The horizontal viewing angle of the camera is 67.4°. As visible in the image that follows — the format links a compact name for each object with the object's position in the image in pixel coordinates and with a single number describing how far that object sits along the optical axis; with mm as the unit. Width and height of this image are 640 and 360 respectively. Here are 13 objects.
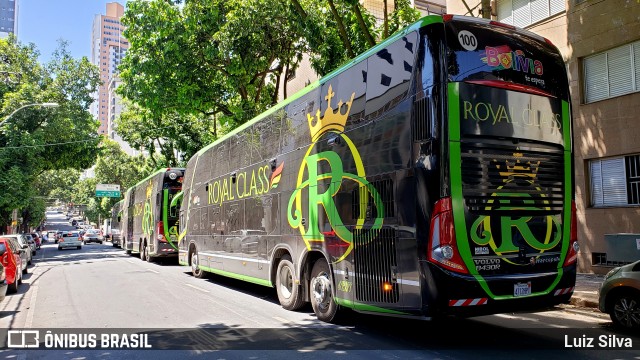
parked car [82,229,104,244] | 57312
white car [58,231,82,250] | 42438
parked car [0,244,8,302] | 9750
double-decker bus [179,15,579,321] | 5770
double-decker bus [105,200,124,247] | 42034
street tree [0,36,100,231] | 27906
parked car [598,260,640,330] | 7051
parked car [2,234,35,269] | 18839
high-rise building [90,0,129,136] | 182250
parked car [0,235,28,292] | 12297
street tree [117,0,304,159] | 17406
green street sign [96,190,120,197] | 56188
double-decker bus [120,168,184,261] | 21344
